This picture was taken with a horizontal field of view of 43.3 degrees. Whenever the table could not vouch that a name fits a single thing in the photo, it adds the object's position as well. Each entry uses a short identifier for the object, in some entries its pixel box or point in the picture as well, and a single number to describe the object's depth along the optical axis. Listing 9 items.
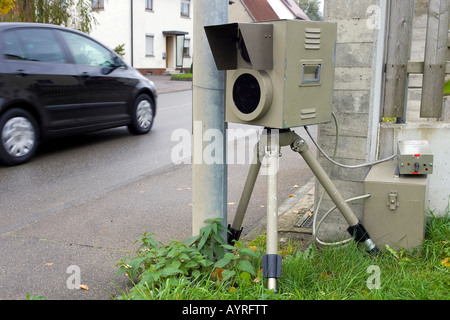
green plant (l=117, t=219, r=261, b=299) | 3.38
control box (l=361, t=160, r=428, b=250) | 3.96
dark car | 7.25
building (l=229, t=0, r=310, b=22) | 37.45
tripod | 3.22
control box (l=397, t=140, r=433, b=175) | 4.00
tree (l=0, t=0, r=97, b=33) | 16.28
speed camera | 3.08
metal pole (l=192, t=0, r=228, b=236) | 3.50
